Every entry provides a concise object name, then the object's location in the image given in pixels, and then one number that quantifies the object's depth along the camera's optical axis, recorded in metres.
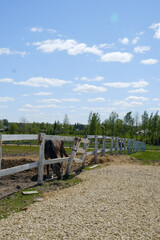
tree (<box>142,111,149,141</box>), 82.05
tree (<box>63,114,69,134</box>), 94.16
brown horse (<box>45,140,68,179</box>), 9.29
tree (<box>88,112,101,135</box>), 67.44
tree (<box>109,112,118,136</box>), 76.88
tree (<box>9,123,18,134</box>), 81.86
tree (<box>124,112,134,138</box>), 80.76
